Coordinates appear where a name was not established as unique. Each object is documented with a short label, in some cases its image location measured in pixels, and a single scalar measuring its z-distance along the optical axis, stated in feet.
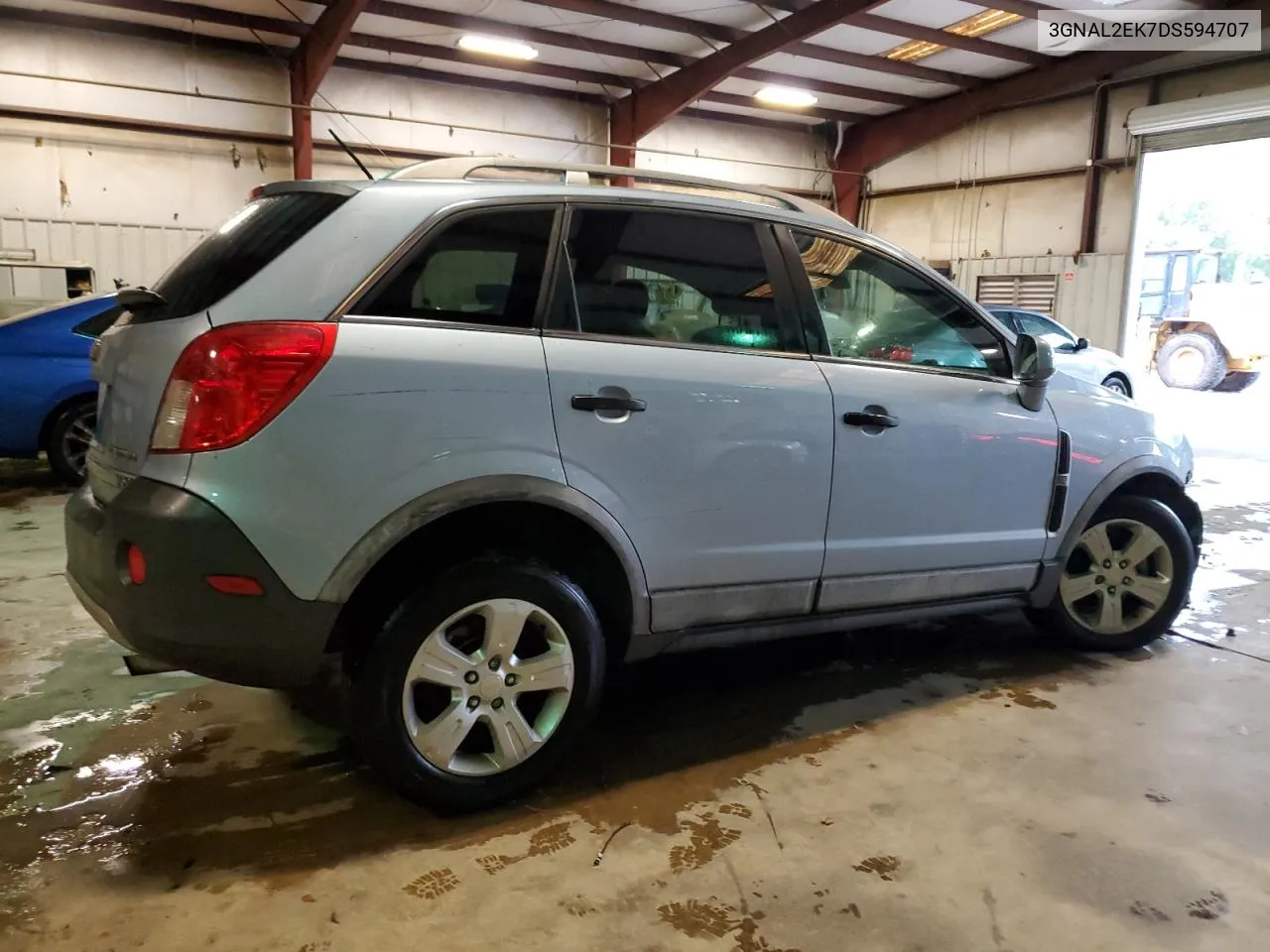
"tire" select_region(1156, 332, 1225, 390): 49.21
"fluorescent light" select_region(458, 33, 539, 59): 34.53
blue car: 18.16
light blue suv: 6.44
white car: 29.63
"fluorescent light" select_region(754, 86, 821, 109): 42.27
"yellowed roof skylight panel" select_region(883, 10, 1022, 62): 34.42
